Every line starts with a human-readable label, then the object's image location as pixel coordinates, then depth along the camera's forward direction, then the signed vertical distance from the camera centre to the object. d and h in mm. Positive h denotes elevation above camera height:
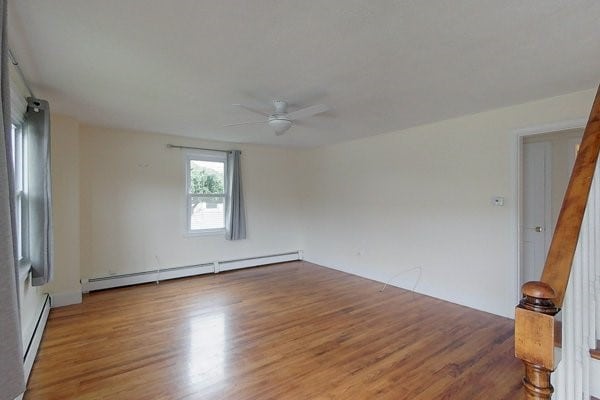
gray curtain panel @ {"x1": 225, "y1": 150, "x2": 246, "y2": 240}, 5438 -98
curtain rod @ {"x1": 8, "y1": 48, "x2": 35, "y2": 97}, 2152 +1052
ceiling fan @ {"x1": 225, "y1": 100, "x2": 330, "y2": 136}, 2970 +824
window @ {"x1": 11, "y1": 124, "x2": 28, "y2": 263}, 2783 +127
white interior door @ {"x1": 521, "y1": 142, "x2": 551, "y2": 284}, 3807 -178
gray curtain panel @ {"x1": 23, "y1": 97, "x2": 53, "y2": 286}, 2809 +108
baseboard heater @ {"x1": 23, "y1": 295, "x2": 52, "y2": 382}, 2289 -1266
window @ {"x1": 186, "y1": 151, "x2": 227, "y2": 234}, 5168 +111
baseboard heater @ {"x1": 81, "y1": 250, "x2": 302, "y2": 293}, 4309 -1261
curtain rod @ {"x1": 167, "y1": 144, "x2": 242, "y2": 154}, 4900 +862
